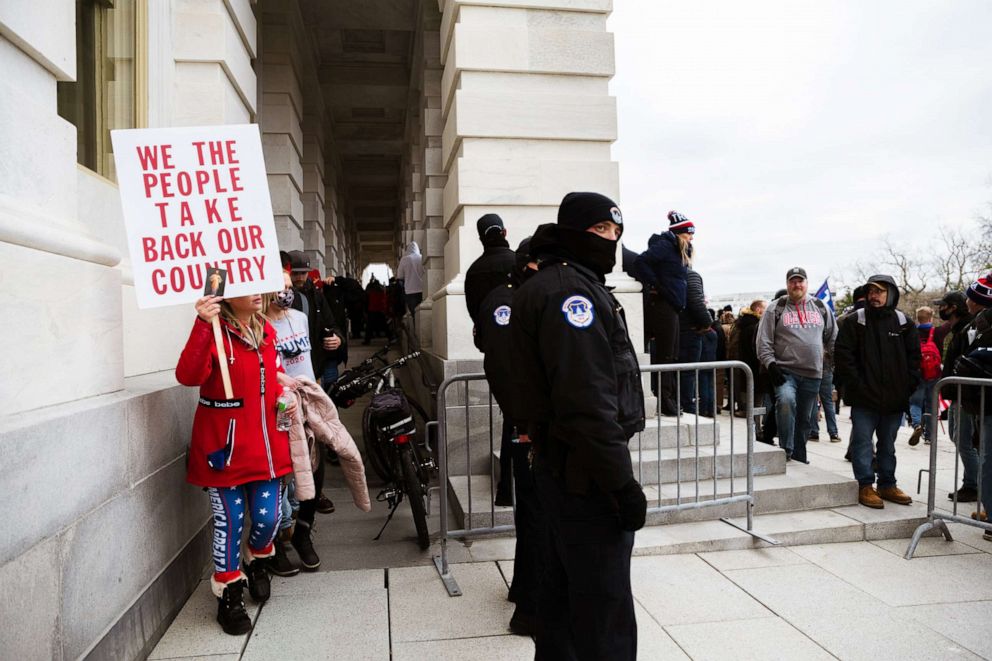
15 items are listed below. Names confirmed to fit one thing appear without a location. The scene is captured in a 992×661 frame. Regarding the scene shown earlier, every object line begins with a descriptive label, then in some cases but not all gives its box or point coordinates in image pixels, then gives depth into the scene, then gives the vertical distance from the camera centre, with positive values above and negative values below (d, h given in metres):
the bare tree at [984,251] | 36.75 +3.52
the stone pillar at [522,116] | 6.58 +2.00
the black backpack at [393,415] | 4.77 -0.66
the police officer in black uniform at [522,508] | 3.52 -0.98
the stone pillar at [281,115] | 10.25 +3.20
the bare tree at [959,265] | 40.17 +2.99
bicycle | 4.66 -0.85
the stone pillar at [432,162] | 10.45 +2.56
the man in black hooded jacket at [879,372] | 5.82 -0.49
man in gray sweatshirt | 6.81 -0.39
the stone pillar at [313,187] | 14.04 +2.90
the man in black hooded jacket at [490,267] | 4.56 +0.36
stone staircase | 4.89 -1.41
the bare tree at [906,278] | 44.50 +2.48
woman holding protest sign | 3.44 -0.61
